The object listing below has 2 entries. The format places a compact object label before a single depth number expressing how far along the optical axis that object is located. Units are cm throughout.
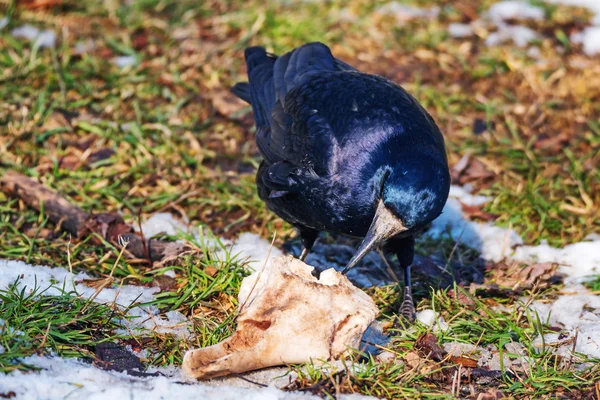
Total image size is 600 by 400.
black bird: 737
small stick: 891
